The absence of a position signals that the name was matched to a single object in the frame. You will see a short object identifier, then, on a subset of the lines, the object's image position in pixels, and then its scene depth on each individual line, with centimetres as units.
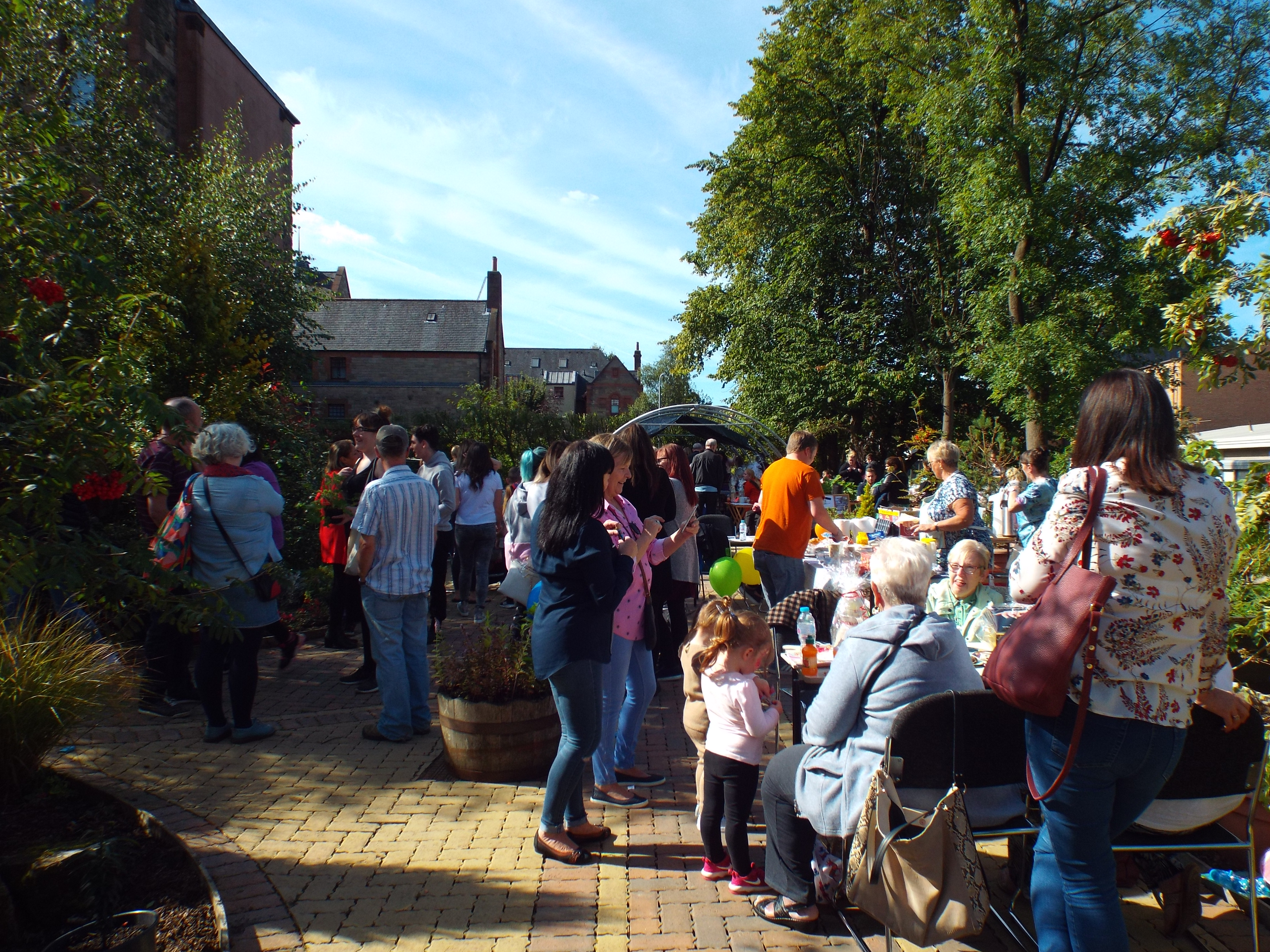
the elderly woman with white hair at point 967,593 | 434
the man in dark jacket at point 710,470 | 1219
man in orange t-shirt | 607
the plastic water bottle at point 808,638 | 379
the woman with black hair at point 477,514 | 820
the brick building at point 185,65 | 1875
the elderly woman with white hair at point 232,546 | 482
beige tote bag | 253
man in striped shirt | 494
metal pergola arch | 1711
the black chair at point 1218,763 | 271
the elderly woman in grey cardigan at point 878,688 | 281
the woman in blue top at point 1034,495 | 776
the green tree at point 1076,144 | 1688
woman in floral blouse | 225
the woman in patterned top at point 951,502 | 621
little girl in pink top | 334
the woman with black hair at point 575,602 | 343
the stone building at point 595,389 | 7956
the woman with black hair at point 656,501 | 552
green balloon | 543
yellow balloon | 704
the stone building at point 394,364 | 4741
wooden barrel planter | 438
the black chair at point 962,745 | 271
